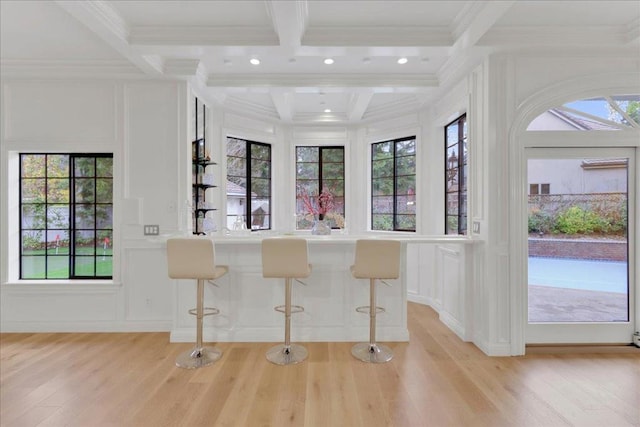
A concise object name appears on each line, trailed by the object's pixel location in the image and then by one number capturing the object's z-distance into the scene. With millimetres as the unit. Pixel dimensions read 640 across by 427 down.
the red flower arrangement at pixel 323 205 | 4105
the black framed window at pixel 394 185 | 5270
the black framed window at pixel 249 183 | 5293
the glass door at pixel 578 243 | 3318
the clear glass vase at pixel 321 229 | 3980
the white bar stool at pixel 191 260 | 2961
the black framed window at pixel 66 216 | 3947
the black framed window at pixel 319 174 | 5949
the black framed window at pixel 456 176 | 4113
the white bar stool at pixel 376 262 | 2994
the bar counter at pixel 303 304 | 3488
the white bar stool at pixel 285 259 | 2984
